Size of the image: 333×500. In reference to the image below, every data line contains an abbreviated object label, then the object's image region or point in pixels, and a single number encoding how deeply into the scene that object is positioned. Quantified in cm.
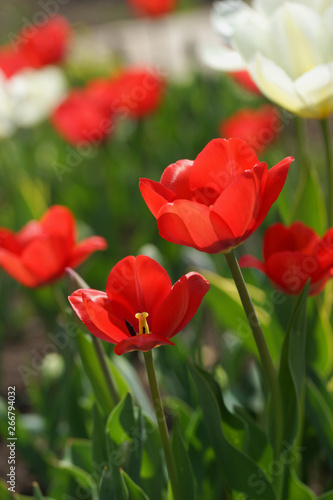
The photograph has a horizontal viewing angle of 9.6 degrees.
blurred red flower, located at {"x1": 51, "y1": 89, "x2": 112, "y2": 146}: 235
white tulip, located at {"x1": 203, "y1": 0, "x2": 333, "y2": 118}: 126
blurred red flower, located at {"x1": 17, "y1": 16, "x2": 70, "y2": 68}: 331
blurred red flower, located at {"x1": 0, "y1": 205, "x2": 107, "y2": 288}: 132
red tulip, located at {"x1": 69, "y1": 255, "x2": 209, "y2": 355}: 111
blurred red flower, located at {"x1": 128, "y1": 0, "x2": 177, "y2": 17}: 381
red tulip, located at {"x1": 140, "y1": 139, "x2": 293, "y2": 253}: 111
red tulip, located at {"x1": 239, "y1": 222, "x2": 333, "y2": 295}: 119
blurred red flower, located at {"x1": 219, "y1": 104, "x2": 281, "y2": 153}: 235
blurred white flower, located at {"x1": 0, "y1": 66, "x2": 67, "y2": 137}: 228
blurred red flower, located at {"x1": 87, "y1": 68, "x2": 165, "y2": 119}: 241
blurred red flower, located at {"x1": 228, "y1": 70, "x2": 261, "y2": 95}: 194
